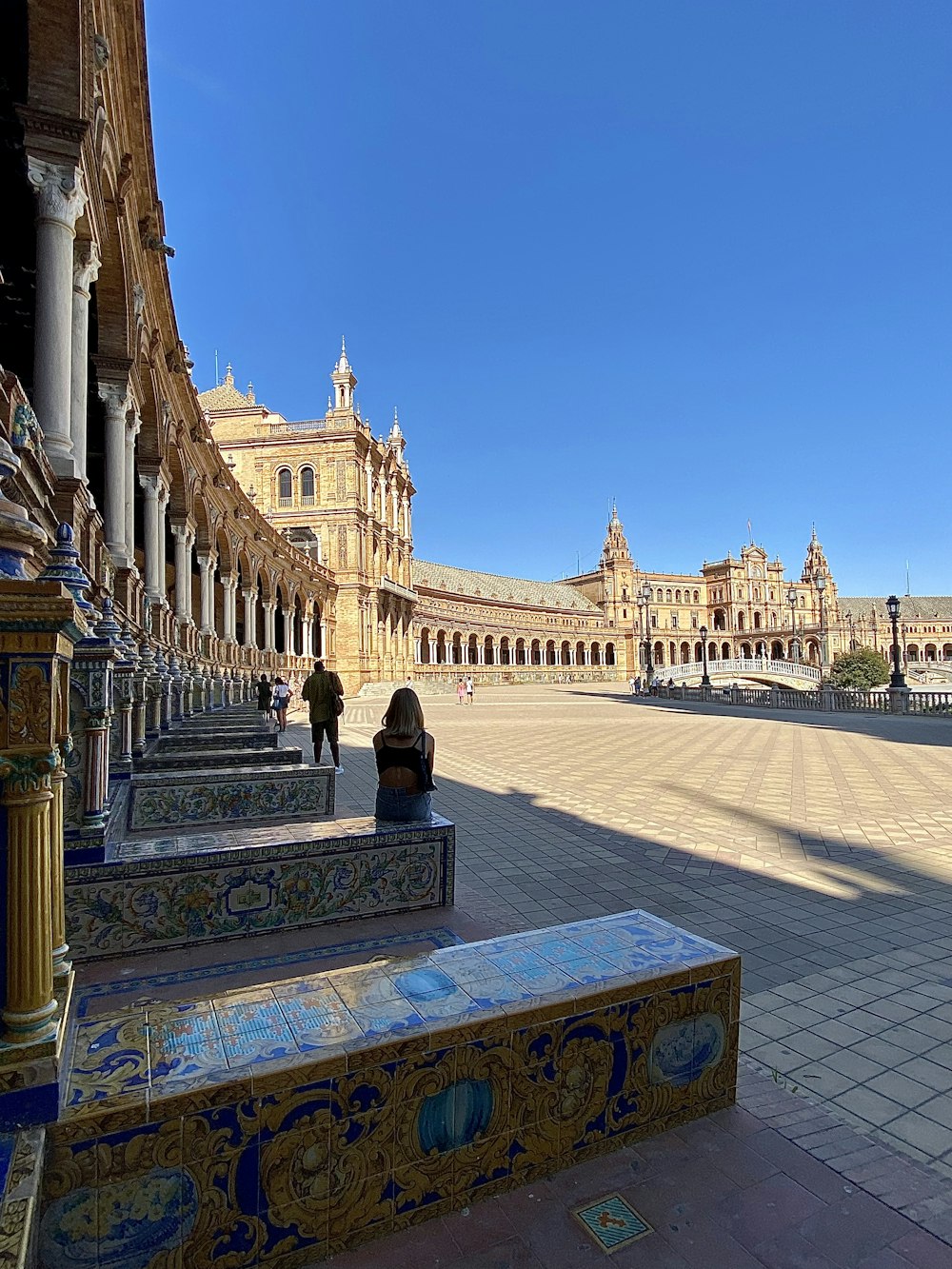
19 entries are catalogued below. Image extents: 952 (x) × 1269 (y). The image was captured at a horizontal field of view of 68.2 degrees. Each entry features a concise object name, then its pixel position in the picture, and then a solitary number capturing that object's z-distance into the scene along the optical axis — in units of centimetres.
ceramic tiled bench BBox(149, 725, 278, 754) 877
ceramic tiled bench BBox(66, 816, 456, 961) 407
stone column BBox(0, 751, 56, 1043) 174
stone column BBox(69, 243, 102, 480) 748
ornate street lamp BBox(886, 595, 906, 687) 2553
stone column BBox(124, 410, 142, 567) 1108
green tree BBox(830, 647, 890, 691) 4956
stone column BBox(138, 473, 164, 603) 1395
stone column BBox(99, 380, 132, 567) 1033
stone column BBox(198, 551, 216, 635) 2023
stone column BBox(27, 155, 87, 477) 664
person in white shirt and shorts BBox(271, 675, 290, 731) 1812
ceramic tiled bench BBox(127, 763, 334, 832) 614
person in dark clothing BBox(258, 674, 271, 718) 1881
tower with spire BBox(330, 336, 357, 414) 4534
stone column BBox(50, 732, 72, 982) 193
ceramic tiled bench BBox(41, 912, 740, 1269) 169
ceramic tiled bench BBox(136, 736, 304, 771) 722
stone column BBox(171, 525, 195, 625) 1710
